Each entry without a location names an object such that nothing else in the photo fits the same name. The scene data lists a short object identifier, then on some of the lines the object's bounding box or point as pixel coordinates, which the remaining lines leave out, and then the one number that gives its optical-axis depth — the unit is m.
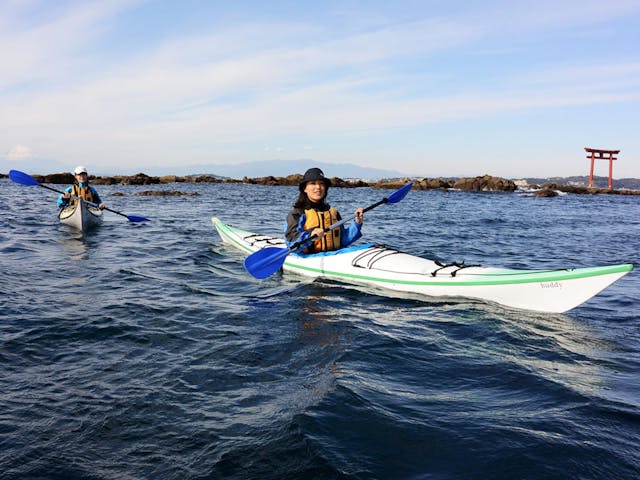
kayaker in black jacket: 6.81
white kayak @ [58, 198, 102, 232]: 11.20
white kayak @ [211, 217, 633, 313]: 4.87
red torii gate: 49.06
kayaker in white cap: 11.60
